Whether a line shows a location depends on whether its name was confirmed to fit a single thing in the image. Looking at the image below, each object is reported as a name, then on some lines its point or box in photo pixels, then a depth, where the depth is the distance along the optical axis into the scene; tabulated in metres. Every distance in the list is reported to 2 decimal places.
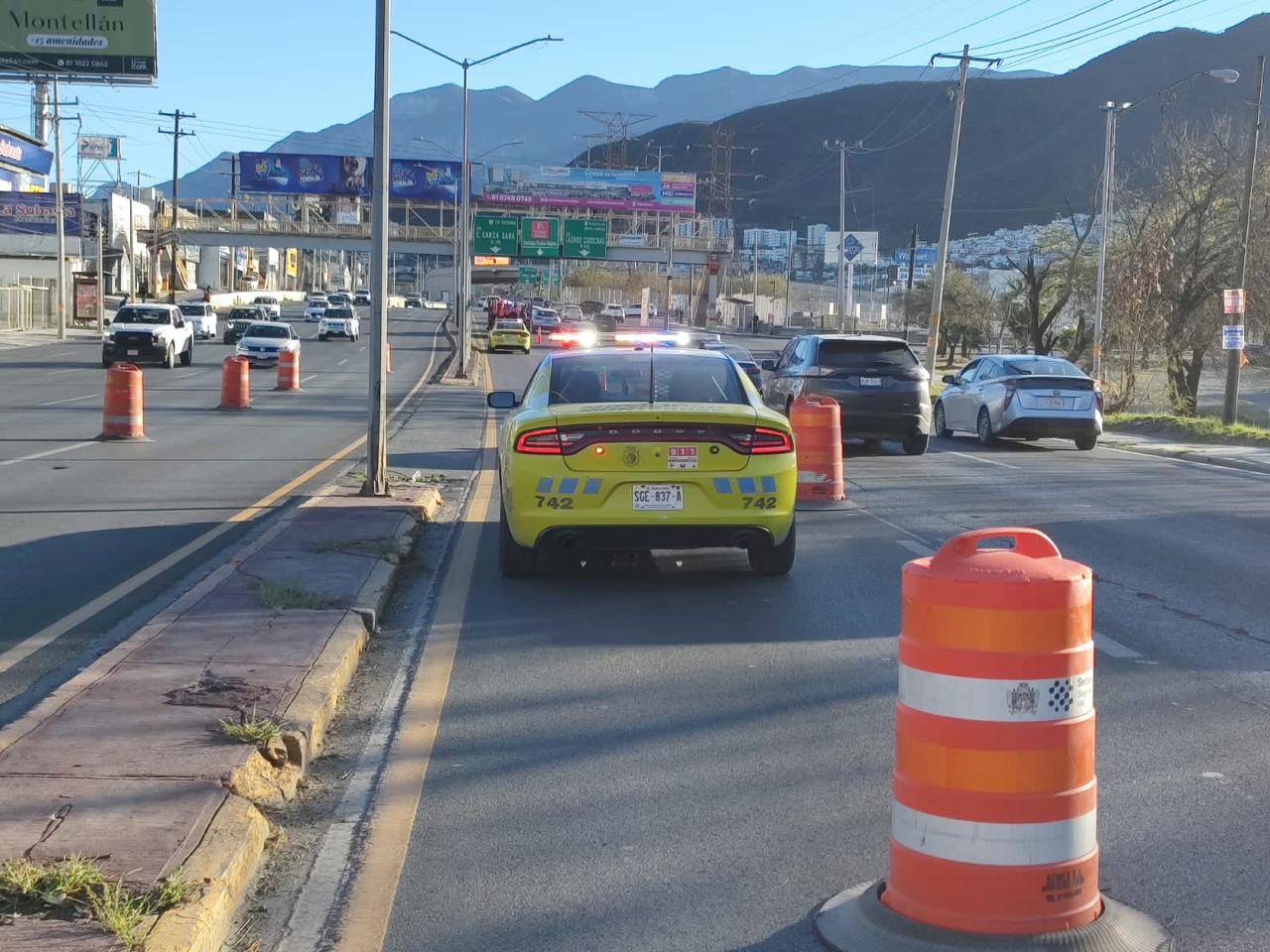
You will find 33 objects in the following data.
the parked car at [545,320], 79.50
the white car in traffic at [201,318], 63.88
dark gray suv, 19.97
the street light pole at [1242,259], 26.91
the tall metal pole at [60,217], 59.97
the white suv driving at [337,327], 67.81
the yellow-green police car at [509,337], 62.56
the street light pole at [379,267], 13.23
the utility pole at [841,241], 58.38
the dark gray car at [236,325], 63.16
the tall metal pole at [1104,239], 35.03
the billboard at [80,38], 62.44
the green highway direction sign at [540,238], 74.81
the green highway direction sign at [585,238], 77.31
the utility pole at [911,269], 80.75
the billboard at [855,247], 77.06
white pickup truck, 42.72
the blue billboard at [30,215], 87.38
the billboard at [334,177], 87.69
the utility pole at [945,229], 37.78
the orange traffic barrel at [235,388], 27.45
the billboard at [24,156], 65.44
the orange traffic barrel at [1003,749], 3.99
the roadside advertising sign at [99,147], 105.94
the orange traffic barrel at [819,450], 14.44
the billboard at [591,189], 97.75
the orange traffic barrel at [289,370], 33.88
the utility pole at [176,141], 84.69
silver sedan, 22.64
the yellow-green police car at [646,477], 9.32
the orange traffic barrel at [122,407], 19.94
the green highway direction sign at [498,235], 73.94
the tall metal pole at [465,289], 42.44
